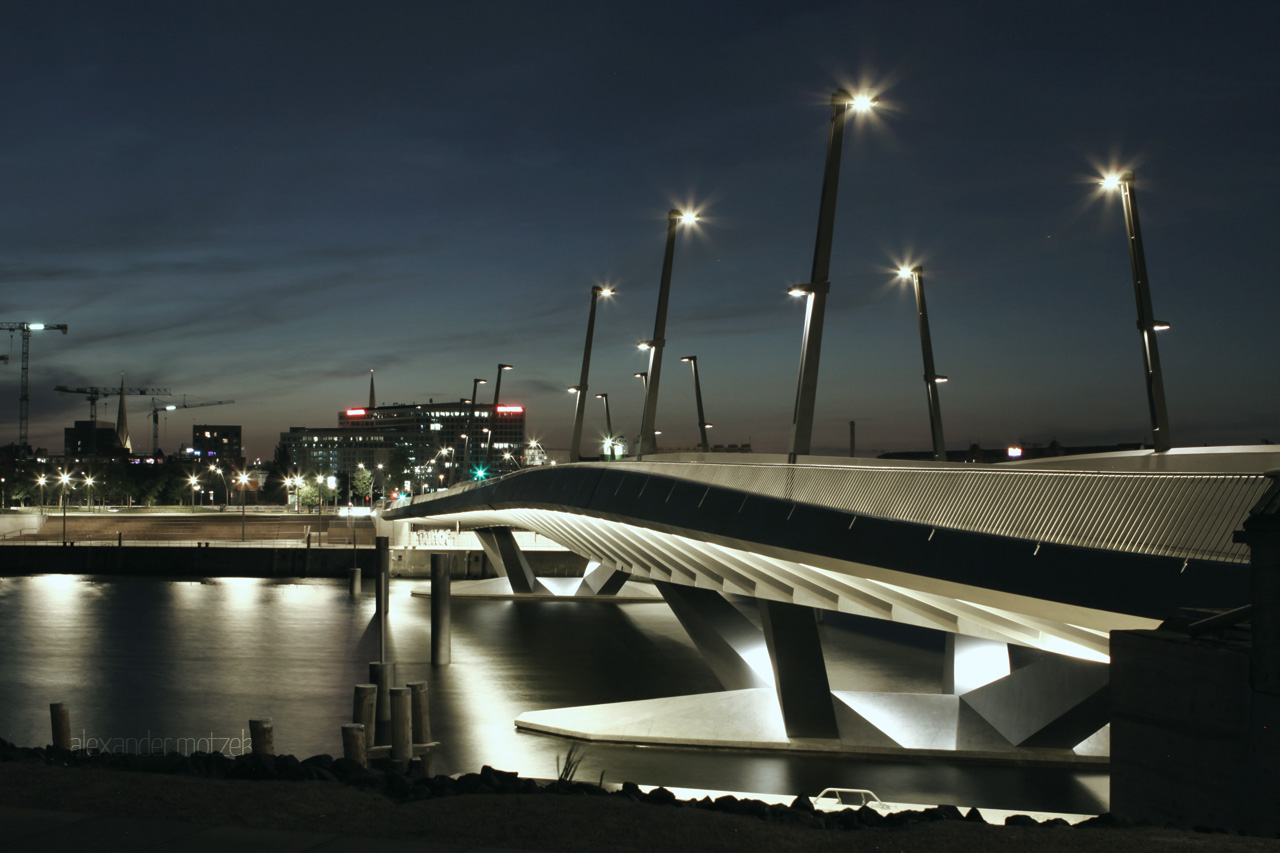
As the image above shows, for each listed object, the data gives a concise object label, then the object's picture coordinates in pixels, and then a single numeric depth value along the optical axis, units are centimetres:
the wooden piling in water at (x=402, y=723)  1914
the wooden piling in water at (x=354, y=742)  1645
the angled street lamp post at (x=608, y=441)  8501
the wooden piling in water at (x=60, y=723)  1623
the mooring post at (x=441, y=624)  3769
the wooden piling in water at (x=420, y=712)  1992
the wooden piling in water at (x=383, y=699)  2122
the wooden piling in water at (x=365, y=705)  1934
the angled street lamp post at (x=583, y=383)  4073
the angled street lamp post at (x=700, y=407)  6972
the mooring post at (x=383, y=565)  4181
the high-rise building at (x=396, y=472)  18638
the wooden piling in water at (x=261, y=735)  1526
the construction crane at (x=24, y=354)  15800
